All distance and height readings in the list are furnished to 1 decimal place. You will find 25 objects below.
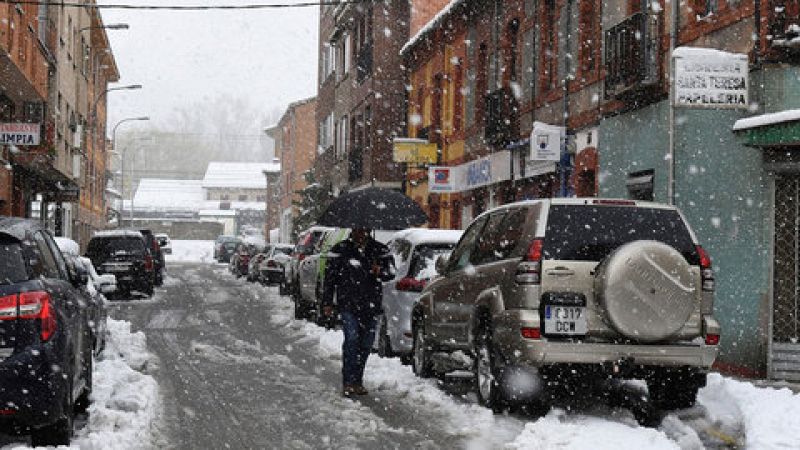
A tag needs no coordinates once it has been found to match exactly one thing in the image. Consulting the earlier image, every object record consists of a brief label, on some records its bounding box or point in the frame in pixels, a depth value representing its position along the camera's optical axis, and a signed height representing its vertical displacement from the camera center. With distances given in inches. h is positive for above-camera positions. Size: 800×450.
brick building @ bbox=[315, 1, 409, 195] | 1482.5 +190.6
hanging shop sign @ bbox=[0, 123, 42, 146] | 860.6 +69.6
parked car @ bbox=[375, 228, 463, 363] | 510.0 -25.6
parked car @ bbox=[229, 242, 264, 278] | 1744.6 -50.1
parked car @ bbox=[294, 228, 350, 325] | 763.4 -37.8
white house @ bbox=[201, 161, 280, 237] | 4667.8 +170.9
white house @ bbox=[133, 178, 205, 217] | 4389.8 +110.2
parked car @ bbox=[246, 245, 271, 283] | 1550.9 -60.8
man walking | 435.8 -23.8
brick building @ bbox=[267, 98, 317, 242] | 2691.9 +196.3
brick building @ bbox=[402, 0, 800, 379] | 515.8 +61.3
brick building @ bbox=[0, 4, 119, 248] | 1018.1 +137.3
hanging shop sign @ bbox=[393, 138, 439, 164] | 1190.3 +83.9
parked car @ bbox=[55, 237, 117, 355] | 447.7 -36.9
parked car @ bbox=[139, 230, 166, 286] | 1422.2 -41.7
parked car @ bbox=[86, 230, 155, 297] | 1122.0 -36.5
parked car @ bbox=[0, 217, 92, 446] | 260.7 -29.8
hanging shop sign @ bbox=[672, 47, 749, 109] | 487.5 +69.3
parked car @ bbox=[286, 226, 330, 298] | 877.2 -18.3
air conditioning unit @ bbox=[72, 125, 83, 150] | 1700.3 +135.0
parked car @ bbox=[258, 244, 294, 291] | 1387.8 -49.4
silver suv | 323.3 -22.0
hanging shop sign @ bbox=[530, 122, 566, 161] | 751.7 +58.5
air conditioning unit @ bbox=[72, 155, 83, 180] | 1669.5 +86.1
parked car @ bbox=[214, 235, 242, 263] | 2593.5 -57.1
